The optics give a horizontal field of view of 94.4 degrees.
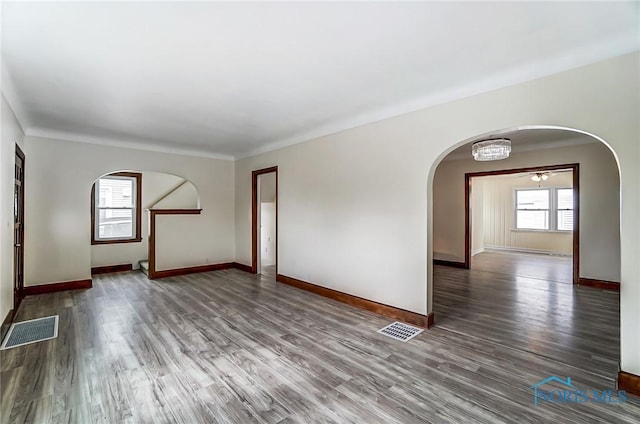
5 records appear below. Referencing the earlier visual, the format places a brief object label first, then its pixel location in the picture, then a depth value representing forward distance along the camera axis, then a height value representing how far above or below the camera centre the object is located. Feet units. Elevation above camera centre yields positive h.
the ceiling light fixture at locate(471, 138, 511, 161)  13.55 +2.90
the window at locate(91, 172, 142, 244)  20.92 +0.16
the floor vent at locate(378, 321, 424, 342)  10.11 -4.30
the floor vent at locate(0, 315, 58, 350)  9.70 -4.25
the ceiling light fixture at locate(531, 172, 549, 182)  26.83 +3.16
